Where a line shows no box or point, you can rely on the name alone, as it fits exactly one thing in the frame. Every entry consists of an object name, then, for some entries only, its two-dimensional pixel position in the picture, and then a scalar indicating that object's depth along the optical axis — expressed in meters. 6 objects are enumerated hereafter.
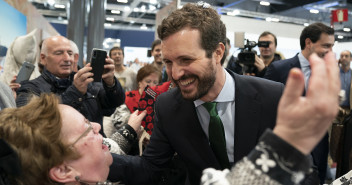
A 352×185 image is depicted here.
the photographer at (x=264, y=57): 3.36
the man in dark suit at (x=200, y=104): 1.48
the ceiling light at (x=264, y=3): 15.36
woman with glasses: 1.01
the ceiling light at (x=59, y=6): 14.21
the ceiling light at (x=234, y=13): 16.23
